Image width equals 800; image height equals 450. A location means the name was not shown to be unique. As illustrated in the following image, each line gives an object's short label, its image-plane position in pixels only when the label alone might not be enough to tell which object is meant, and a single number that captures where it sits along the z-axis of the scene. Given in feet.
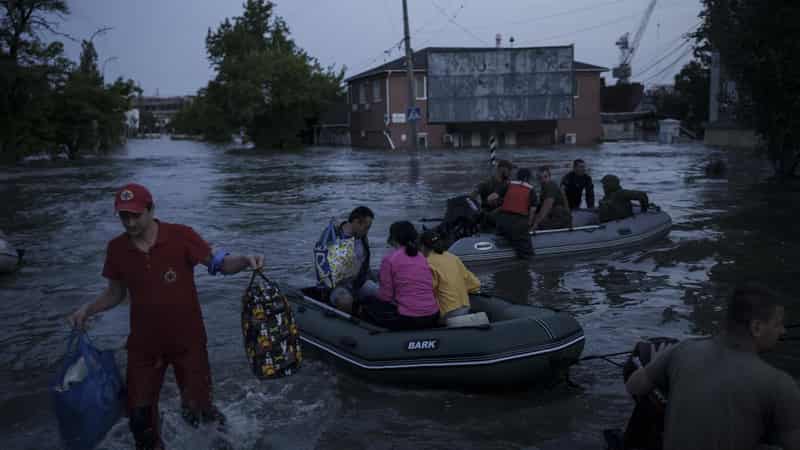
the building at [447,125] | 167.02
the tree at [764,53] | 62.80
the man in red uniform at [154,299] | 14.12
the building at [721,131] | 140.62
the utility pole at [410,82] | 127.13
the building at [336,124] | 210.79
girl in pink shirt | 21.13
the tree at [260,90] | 189.16
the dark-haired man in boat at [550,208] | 39.88
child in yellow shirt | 21.61
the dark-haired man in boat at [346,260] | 24.03
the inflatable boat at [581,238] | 38.58
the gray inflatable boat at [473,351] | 19.97
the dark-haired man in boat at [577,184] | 45.70
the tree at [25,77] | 127.47
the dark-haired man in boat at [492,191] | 40.34
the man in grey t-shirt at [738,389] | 9.67
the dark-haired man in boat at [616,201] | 42.80
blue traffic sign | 126.41
